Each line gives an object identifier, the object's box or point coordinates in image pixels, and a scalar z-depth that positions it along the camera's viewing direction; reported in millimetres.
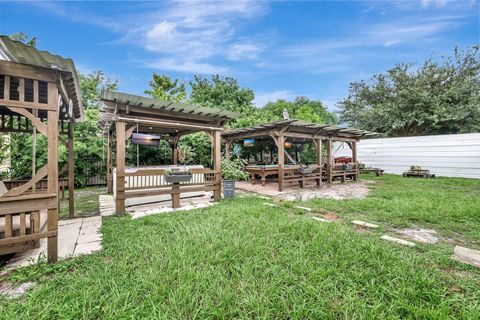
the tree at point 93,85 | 12430
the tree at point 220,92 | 18516
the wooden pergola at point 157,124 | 5051
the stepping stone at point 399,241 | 3362
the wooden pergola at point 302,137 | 8617
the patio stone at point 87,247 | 3172
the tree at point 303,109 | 19500
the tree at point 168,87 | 18984
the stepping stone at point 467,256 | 2757
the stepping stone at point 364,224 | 4238
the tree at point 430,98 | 15289
